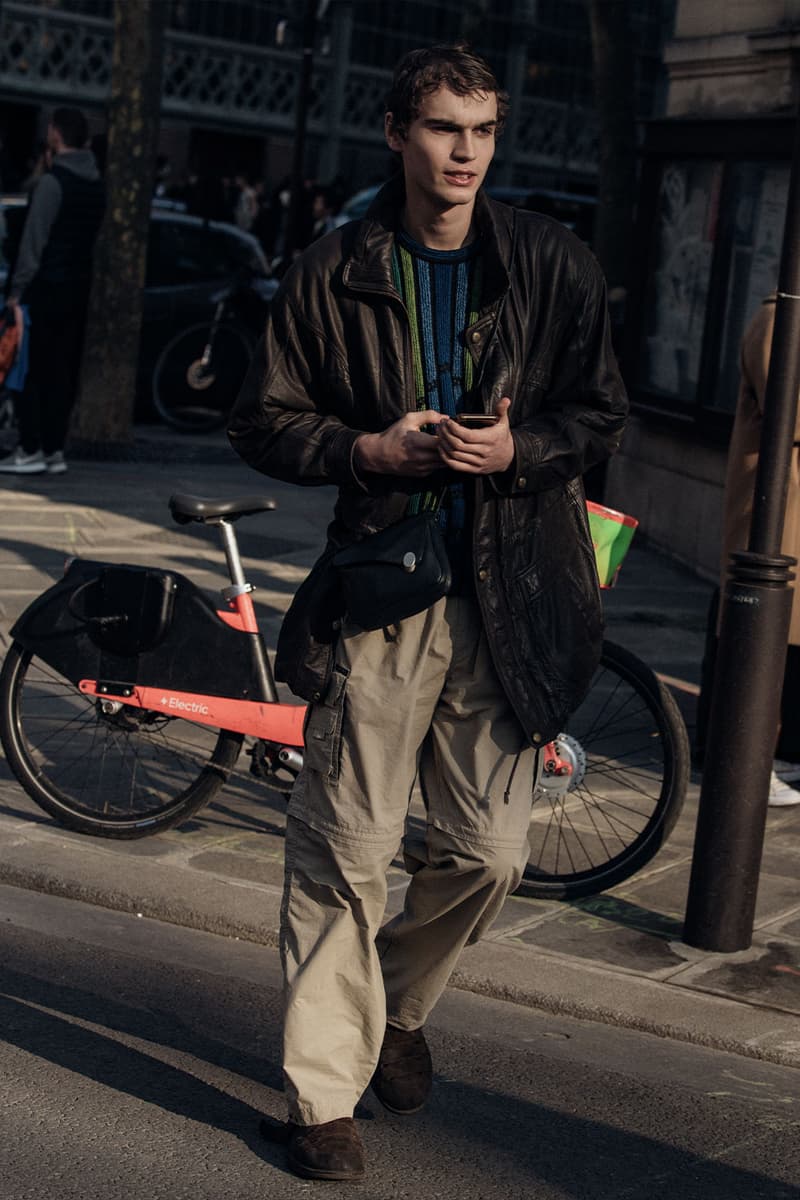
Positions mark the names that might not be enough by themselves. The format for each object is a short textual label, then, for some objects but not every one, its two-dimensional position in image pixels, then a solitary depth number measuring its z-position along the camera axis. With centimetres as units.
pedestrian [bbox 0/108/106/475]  1190
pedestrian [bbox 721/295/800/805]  606
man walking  362
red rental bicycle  545
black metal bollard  491
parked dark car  1515
